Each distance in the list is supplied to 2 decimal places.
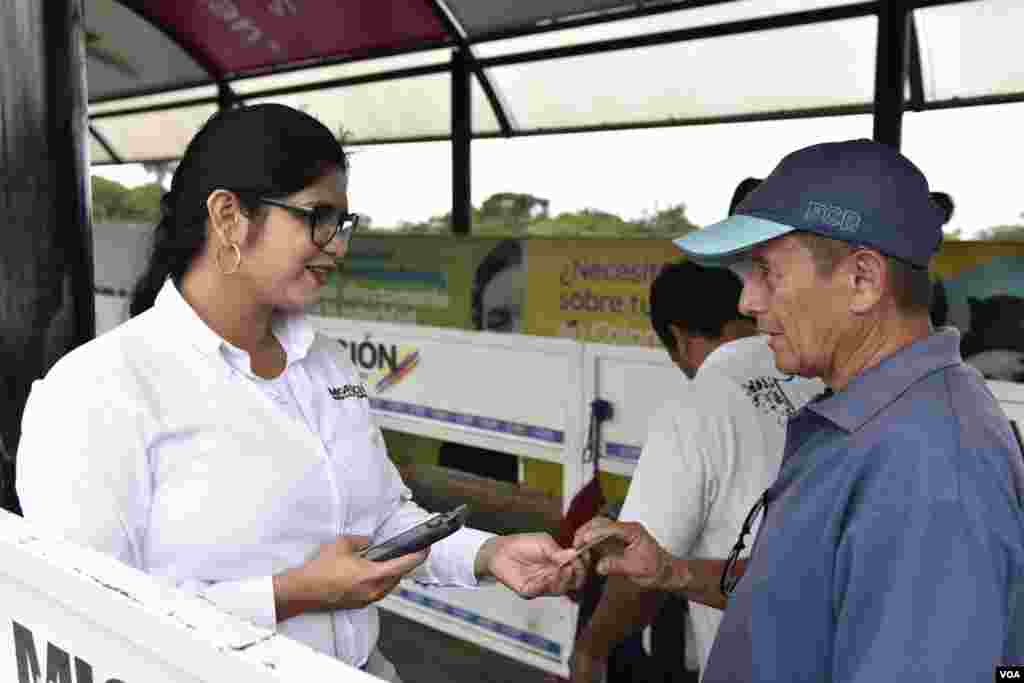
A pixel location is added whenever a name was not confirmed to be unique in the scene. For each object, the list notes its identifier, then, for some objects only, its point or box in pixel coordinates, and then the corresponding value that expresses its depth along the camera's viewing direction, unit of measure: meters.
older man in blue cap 1.23
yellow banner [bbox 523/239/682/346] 5.18
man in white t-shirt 2.44
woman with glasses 1.56
